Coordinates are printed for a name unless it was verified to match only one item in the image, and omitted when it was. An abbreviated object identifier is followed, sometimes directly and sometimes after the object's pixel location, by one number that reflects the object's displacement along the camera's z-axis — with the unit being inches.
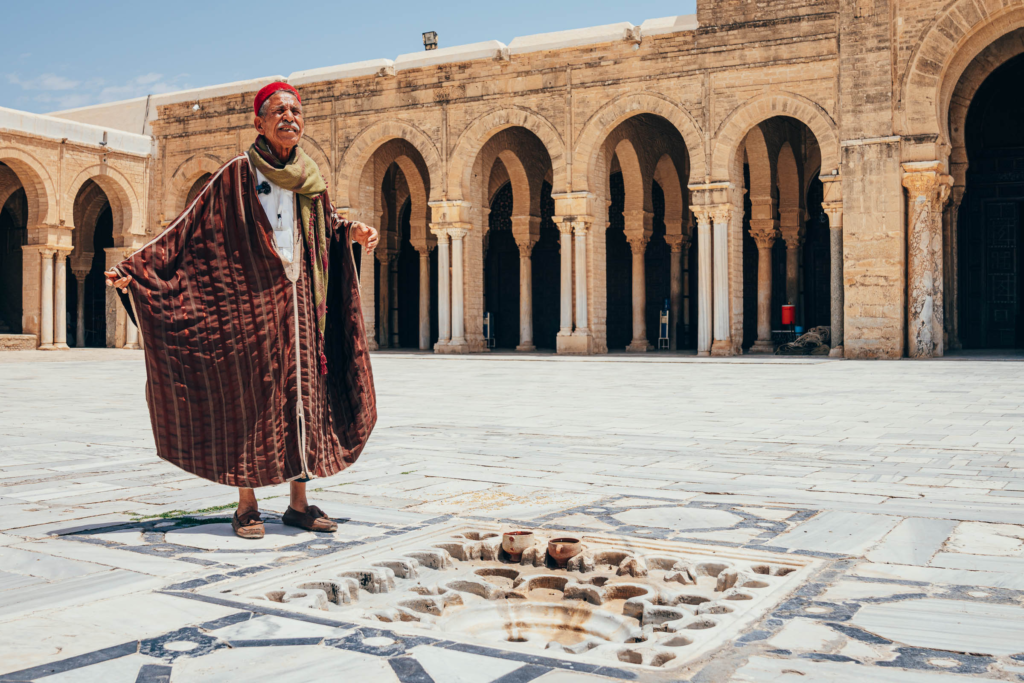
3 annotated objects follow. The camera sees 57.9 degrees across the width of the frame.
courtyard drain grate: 95.1
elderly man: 137.9
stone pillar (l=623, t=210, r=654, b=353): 822.5
